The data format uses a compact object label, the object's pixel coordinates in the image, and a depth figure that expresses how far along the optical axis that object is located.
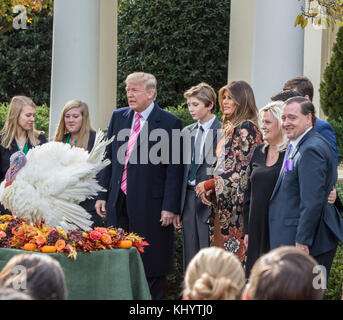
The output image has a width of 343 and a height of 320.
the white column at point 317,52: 13.84
